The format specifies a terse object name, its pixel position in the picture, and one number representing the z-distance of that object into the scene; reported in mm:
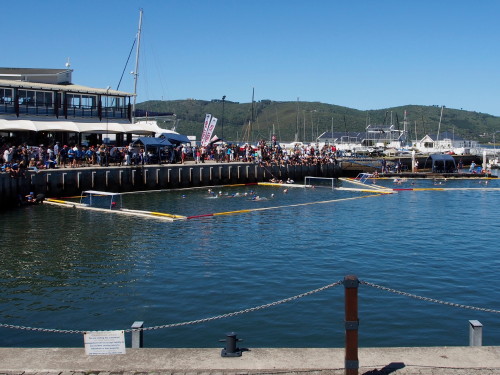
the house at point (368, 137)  147250
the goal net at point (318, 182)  62919
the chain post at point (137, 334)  9473
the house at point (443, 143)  126138
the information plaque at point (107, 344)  8875
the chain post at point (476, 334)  9461
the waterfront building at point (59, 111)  47875
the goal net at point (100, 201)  38294
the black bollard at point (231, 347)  8801
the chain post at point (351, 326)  8047
